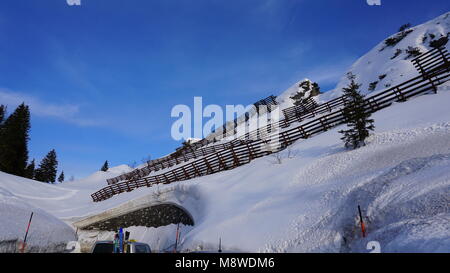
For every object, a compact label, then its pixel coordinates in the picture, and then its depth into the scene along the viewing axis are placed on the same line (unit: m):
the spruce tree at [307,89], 62.81
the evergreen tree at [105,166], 100.63
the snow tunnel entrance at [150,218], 18.86
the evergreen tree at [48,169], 66.56
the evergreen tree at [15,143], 47.44
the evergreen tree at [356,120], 14.09
